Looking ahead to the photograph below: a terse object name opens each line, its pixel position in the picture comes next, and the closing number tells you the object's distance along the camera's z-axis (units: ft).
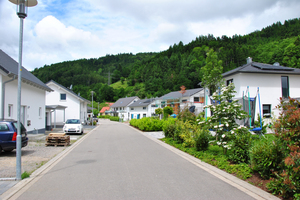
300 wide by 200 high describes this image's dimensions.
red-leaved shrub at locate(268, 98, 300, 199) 14.08
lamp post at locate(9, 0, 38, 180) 20.80
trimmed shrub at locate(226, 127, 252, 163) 23.30
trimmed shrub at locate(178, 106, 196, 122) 58.95
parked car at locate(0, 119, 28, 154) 30.40
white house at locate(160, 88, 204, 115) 152.15
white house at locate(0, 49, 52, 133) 45.14
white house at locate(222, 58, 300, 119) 81.41
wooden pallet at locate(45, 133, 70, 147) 43.34
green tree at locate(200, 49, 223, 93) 71.36
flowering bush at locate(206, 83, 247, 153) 26.86
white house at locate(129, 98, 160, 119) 198.78
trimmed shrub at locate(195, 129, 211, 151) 32.32
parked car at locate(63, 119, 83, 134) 70.56
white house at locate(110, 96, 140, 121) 237.66
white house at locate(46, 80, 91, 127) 117.60
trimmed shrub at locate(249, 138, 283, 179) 17.10
